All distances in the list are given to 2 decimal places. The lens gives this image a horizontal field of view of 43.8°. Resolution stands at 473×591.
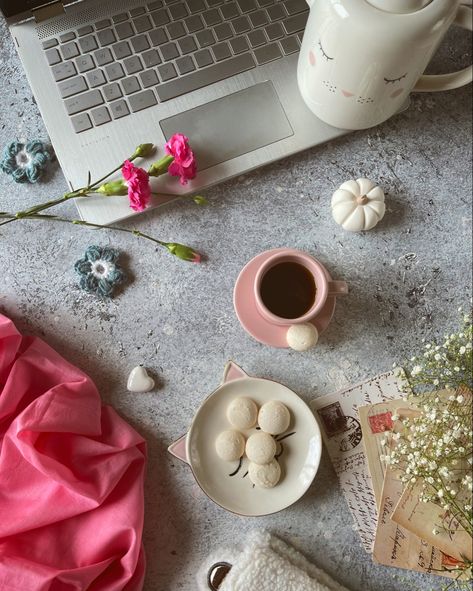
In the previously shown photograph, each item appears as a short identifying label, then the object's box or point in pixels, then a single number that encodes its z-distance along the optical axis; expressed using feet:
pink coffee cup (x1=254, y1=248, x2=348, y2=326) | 2.08
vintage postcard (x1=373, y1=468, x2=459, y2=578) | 2.21
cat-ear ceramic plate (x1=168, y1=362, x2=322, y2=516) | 2.16
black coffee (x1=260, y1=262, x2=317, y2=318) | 2.17
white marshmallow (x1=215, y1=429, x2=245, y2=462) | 2.14
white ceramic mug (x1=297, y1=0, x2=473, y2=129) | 1.63
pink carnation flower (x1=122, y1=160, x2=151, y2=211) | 2.07
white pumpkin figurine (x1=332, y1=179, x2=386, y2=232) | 2.24
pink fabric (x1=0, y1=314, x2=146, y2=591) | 2.06
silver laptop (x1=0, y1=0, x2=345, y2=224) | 2.18
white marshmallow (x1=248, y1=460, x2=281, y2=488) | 2.13
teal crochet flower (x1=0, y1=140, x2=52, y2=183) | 2.31
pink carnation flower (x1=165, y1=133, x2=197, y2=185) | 2.09
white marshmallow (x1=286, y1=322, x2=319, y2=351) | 2.10
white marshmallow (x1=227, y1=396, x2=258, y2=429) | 2.16
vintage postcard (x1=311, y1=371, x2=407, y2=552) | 2.25
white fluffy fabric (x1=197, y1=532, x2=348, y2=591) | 2.14
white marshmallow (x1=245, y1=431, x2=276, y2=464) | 2.13
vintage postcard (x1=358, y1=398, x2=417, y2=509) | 2.24
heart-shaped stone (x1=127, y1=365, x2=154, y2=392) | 2.23
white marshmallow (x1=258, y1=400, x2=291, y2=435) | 2.14
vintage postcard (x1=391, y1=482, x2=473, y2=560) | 2.19
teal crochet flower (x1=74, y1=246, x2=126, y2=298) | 2.27
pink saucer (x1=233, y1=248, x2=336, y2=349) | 2.21
